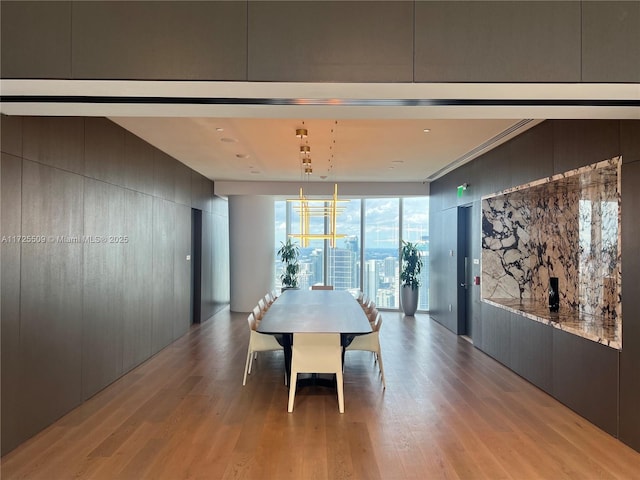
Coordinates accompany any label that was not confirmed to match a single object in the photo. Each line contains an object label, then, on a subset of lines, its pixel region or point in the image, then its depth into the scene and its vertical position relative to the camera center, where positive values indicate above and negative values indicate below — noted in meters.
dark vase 4.86 -0.67
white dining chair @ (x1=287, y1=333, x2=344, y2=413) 3.98 -1.15
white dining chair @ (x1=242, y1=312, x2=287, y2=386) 4.76 -1.24
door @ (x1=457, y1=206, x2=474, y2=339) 7.33 -0.56
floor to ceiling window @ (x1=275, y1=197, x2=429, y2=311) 10.12 -0.12
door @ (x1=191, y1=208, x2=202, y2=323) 8.34 -0.64
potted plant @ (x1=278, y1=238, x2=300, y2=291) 10.44 -0.62
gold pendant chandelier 5.81 +0.45
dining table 4.14 -0.92
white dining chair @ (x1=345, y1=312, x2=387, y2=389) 4.63 -1.21
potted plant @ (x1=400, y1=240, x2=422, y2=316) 9.43 -0.88
